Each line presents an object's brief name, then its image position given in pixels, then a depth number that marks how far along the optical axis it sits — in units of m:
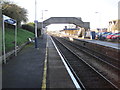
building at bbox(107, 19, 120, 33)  61.24
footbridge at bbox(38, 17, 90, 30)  35.67
